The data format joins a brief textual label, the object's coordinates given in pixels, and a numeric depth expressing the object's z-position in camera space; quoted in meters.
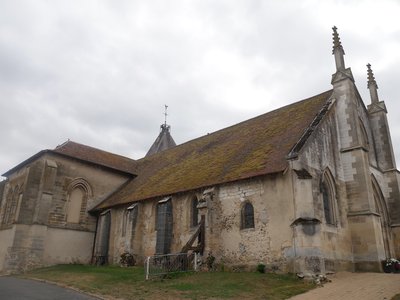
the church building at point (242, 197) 15.49
